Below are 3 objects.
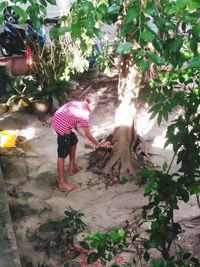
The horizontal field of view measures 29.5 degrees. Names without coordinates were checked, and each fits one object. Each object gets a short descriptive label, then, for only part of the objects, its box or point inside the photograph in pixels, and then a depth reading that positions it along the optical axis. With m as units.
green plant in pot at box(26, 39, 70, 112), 7.30
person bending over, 4.91
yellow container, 6.21
